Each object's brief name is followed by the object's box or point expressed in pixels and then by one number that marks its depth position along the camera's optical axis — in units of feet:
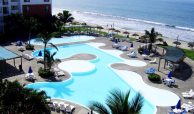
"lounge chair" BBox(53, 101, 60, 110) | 49.14
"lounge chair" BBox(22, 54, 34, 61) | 79.61
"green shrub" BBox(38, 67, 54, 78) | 66.27
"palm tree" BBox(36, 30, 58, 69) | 69.54
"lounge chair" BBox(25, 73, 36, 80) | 63.47
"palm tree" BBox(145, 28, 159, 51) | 94.58
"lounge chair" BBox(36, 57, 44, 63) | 78.20
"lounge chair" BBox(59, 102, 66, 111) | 48.82
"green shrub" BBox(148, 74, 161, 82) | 68.30
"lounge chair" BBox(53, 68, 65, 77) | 67.83
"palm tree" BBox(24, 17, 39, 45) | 97.42
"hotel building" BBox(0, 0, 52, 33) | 112.31
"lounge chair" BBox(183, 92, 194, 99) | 59.12
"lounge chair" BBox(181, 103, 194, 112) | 52.52
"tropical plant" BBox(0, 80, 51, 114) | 31.62
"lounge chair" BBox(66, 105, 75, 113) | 48.68
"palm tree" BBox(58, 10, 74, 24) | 126.55
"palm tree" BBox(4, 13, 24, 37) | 104.40
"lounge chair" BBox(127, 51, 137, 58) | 90.23
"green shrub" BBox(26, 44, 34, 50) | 91.23
